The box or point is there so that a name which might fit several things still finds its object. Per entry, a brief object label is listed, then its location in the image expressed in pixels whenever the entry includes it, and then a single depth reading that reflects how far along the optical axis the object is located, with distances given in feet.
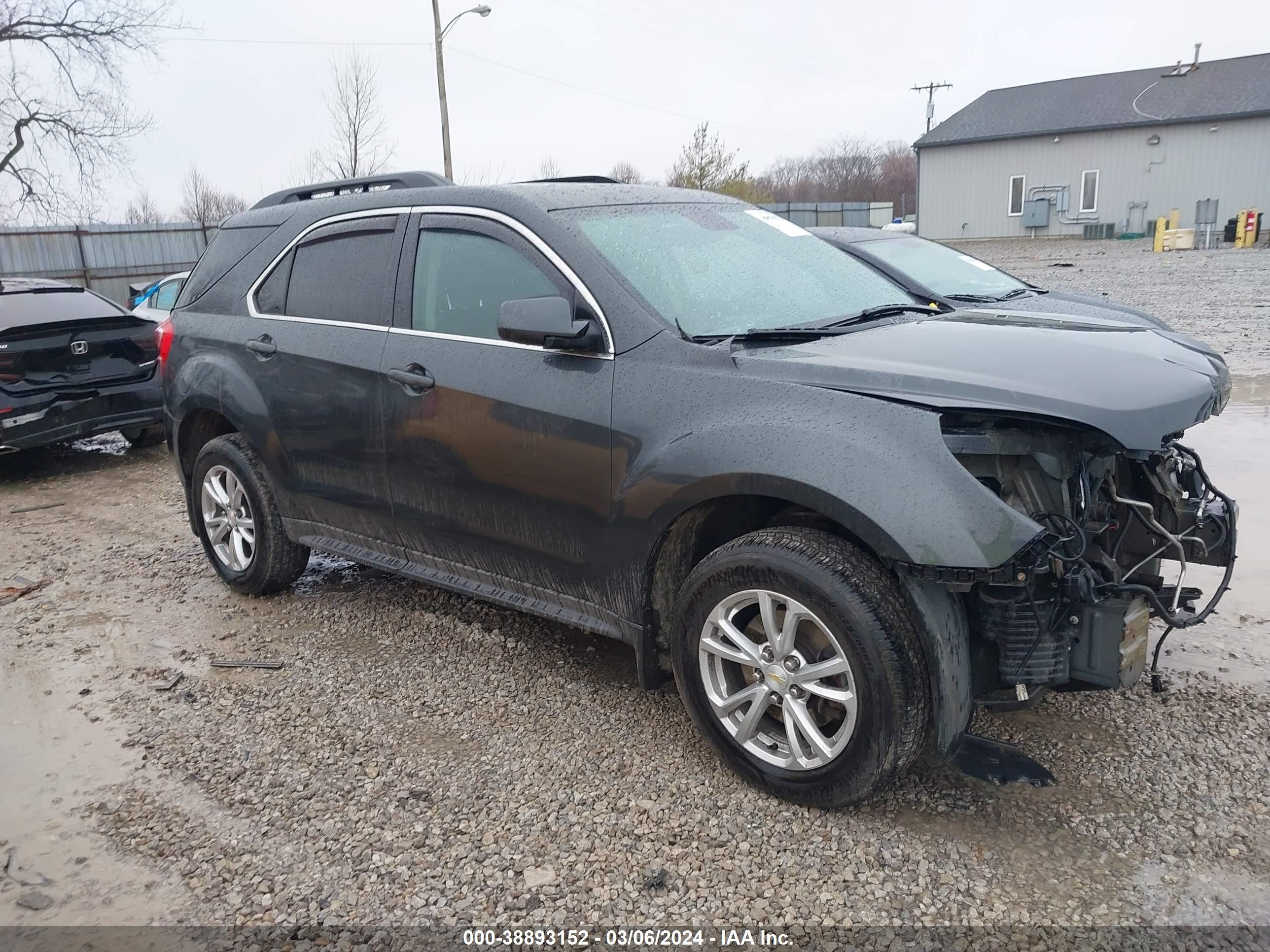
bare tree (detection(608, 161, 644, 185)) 148.56
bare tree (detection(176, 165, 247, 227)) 113.09
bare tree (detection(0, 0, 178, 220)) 82.99
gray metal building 112.47
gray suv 9.14
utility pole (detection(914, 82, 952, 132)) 217.36
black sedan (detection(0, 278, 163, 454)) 24.94
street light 79.00
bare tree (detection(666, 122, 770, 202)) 86.38
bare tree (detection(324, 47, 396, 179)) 89.25
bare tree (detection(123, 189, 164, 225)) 123.03
